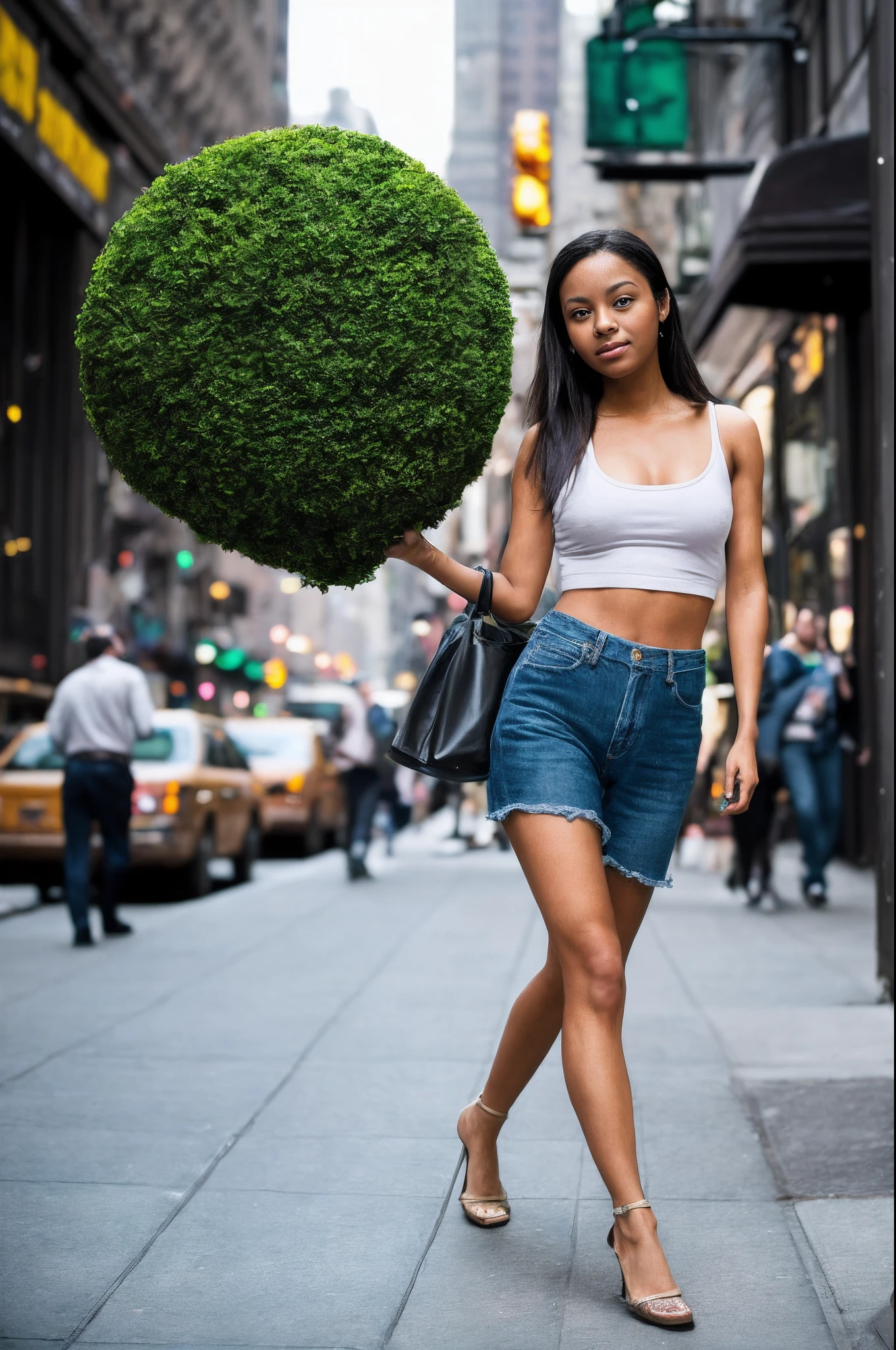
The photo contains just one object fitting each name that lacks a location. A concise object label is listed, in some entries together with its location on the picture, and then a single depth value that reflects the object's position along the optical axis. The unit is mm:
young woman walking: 3271
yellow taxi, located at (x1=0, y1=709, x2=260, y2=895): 12648
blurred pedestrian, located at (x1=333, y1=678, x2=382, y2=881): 15352
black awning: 10227
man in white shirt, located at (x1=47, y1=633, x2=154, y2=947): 9992
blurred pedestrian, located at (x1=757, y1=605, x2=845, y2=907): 11250
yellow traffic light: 15570
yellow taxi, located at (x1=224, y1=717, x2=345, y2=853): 18688
